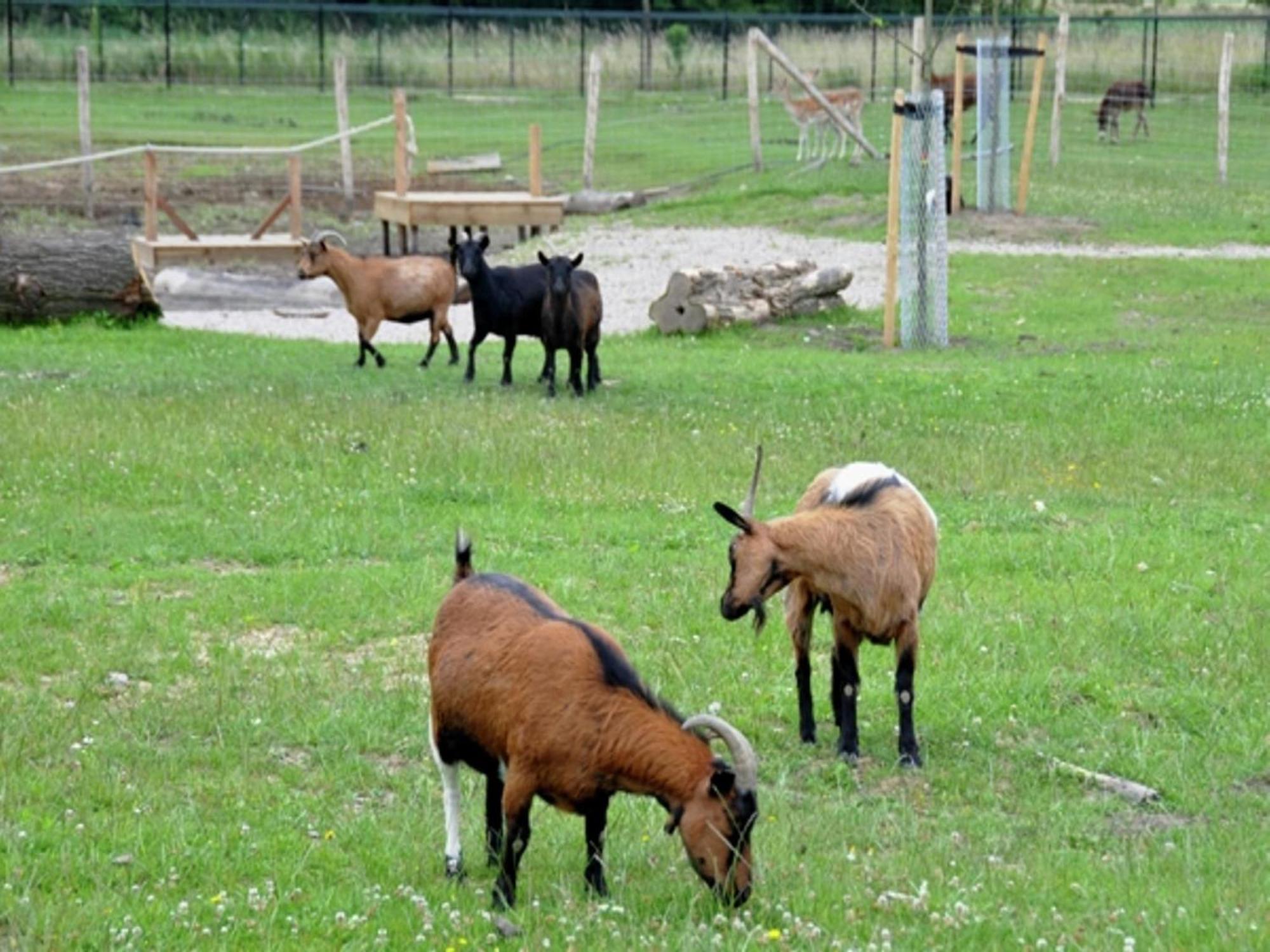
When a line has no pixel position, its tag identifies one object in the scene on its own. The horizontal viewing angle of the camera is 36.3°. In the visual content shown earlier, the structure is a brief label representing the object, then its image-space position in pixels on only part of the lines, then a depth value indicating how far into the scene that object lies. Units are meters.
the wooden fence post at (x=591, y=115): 33.31
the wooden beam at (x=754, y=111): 33.44
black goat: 17.66
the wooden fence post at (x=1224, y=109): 31.23
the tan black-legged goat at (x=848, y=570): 7.39
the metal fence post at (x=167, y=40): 41.62
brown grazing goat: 5.68
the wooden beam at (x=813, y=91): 29.72
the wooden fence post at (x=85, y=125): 30.50
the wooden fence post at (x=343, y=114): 32.38
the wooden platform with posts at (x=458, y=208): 27.31
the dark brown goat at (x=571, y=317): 16.62
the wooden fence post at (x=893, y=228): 19.14
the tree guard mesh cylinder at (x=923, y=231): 19.30
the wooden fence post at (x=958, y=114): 26.11
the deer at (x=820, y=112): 35.34
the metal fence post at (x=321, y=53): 42.66
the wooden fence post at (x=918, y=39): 27.45
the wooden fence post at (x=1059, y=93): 32.38
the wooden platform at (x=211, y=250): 25.55
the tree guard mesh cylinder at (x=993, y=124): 27.14
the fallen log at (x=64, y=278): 20.42
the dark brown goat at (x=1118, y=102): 37.59
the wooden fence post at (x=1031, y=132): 27.64
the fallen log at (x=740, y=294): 20.84
